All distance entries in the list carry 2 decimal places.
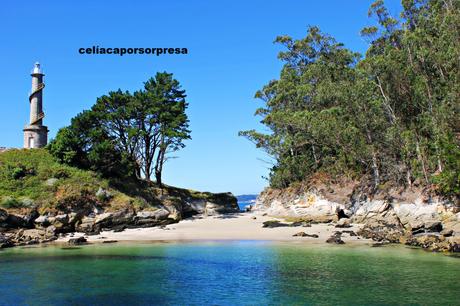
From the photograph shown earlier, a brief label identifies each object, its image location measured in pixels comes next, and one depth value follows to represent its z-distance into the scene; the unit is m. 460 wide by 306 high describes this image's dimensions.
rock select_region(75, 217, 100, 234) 42.22
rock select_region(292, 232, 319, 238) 36.29
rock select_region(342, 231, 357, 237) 35.57
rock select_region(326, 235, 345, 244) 32.44
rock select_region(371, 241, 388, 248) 30.64
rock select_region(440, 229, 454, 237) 31.23
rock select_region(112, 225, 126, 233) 42.88
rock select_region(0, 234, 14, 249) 34.93
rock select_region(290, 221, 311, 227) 43.47
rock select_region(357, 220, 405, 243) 33.19
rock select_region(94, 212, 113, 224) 43.03
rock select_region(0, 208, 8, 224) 39.25
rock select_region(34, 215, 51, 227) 41.31
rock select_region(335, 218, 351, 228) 40.59
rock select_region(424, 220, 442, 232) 33.62
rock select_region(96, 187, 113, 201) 45.79
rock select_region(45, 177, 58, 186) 46.44
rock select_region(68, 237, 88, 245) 35.97
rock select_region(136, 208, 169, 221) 45.31
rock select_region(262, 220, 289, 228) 43.88
